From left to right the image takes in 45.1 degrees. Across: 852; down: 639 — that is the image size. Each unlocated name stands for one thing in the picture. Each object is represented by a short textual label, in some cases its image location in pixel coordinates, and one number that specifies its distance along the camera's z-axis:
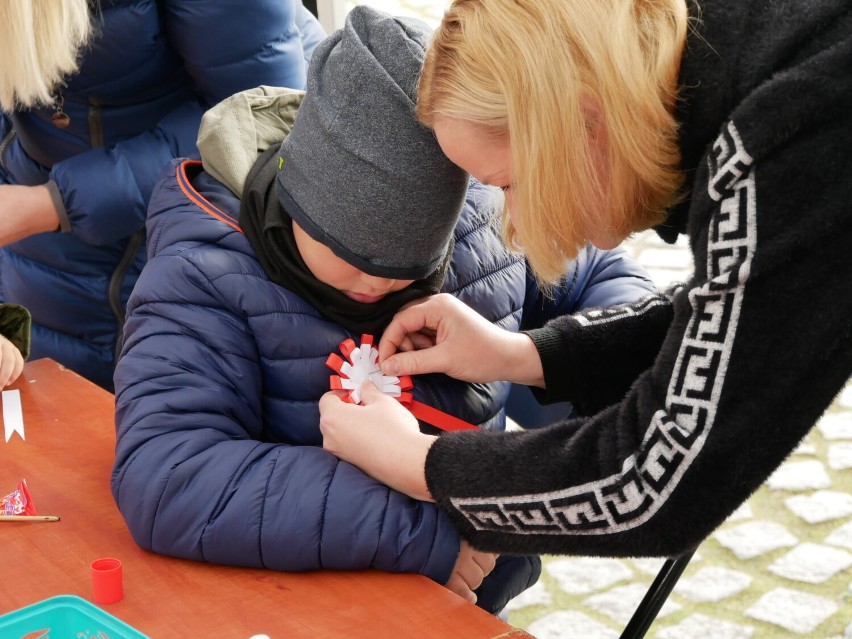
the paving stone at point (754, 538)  2.98
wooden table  1.13
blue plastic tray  1.03
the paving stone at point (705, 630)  2.62
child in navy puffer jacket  1.24
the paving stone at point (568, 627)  2.66
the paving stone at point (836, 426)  3.50
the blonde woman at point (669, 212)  0.95
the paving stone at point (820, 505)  3.10
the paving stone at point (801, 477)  3.26
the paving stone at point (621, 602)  2.73
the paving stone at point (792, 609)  2.66
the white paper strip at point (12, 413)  1.59
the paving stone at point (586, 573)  2.88
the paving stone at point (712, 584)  2.79
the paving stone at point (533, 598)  2.82
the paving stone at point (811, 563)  2.85
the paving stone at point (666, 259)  4.27
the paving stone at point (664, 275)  4.14
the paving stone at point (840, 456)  3.33
